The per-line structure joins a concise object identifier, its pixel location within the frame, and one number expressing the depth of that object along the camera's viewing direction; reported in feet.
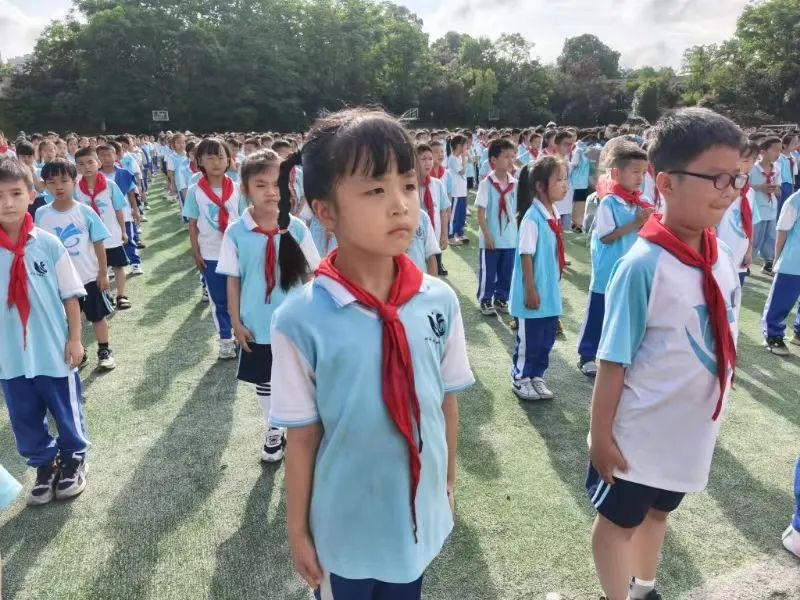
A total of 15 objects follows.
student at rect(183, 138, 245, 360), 16.16
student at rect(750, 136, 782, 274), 24.09
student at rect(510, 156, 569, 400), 12.61
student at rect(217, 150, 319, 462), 10.11
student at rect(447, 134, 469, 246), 31.07
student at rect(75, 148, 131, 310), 19.42
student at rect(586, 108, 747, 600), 5.59
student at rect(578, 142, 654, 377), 12.53
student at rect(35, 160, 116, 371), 13.98
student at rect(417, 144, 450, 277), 18.83
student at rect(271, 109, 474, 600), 4.27
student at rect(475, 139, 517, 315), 18.81
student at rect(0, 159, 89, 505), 9.05
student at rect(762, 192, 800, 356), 15.51
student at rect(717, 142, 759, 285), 16.02
